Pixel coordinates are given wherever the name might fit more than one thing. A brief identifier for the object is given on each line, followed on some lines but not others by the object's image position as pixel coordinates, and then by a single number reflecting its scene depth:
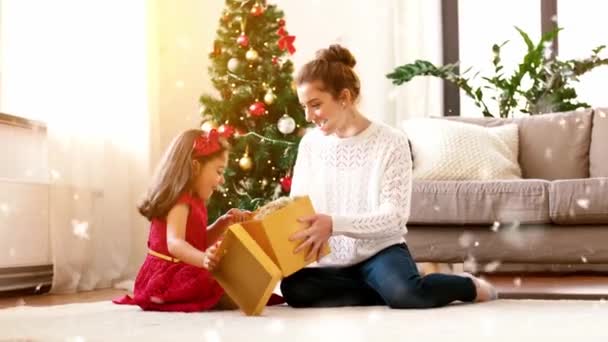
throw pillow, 3.48
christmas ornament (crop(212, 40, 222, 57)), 3.94
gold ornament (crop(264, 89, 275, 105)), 3.84
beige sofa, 3.18
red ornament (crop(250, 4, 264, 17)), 3.89
